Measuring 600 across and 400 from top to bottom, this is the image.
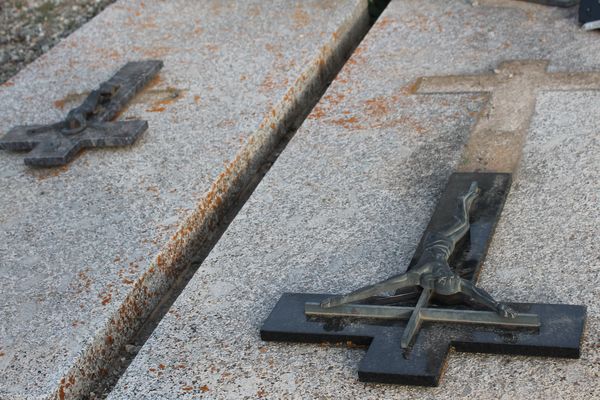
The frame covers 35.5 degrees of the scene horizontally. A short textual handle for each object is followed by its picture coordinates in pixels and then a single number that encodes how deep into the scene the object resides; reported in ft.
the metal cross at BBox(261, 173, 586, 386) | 7.37
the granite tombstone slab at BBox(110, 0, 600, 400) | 7.58
